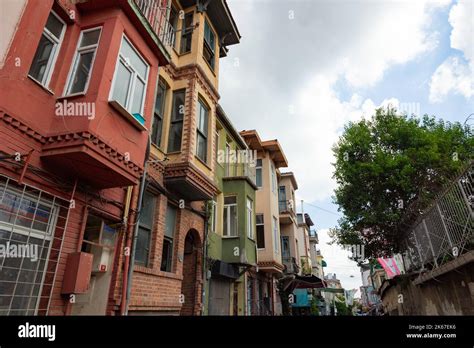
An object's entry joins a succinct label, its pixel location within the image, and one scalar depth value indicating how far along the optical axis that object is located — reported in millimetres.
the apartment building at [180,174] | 7328
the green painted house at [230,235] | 10750
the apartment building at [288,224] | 22297
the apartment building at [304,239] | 27686
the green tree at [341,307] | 50062
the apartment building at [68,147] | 4348
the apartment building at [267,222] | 16500
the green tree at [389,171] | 11055
